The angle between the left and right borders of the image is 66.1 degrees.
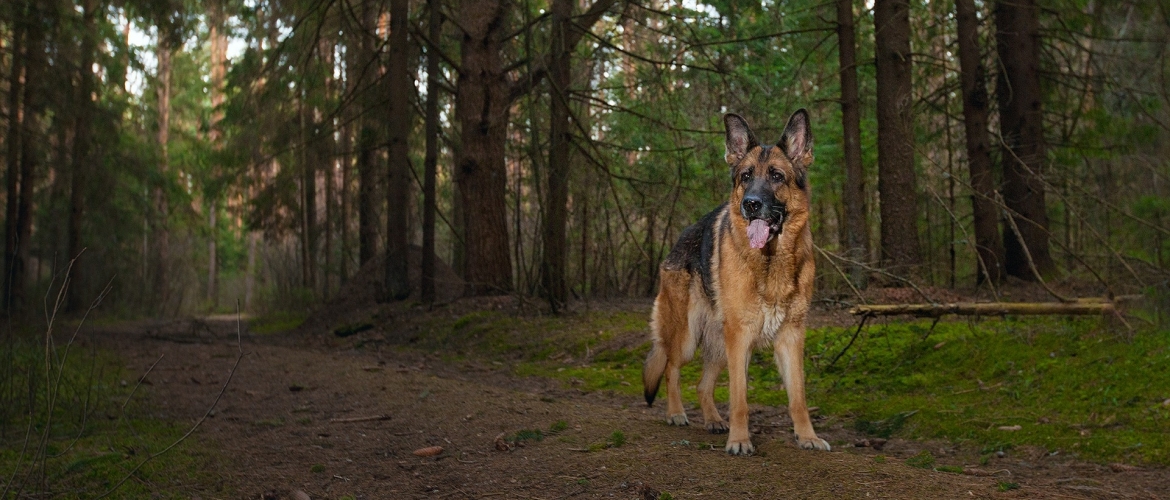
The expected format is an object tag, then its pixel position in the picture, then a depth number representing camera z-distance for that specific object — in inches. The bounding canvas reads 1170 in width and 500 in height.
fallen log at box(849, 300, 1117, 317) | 287.0
